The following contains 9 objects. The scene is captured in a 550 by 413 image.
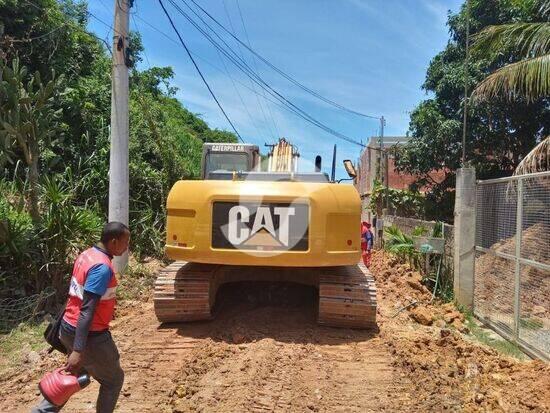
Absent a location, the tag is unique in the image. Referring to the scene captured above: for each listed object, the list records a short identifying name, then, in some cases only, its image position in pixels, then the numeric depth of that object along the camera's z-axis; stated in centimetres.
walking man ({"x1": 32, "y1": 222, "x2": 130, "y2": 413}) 346
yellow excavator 602
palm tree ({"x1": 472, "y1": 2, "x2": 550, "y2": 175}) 959
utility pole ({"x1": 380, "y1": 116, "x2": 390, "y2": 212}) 2156
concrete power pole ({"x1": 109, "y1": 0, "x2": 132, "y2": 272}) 908
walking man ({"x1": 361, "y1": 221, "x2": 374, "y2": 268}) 1203
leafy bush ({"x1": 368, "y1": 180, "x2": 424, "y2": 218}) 2024
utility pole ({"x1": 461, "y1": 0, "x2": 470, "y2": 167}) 966
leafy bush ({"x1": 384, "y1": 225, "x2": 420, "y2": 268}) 1070
